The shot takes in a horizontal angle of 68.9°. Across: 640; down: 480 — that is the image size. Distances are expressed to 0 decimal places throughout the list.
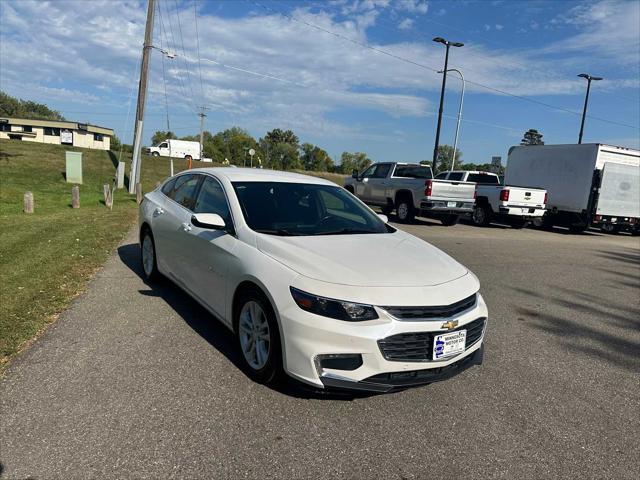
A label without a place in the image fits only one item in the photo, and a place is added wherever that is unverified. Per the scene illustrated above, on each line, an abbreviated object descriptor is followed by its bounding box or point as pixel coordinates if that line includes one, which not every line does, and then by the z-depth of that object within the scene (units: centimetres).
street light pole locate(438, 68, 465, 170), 2905
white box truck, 1716
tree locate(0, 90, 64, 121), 11188
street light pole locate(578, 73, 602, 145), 3266
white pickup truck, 1656
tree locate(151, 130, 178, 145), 12381
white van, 5929
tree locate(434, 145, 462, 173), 9871
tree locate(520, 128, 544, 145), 7569
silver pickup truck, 1490
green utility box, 2159
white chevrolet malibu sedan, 298
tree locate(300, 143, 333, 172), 11912
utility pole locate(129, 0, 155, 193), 1994
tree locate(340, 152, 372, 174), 11902
